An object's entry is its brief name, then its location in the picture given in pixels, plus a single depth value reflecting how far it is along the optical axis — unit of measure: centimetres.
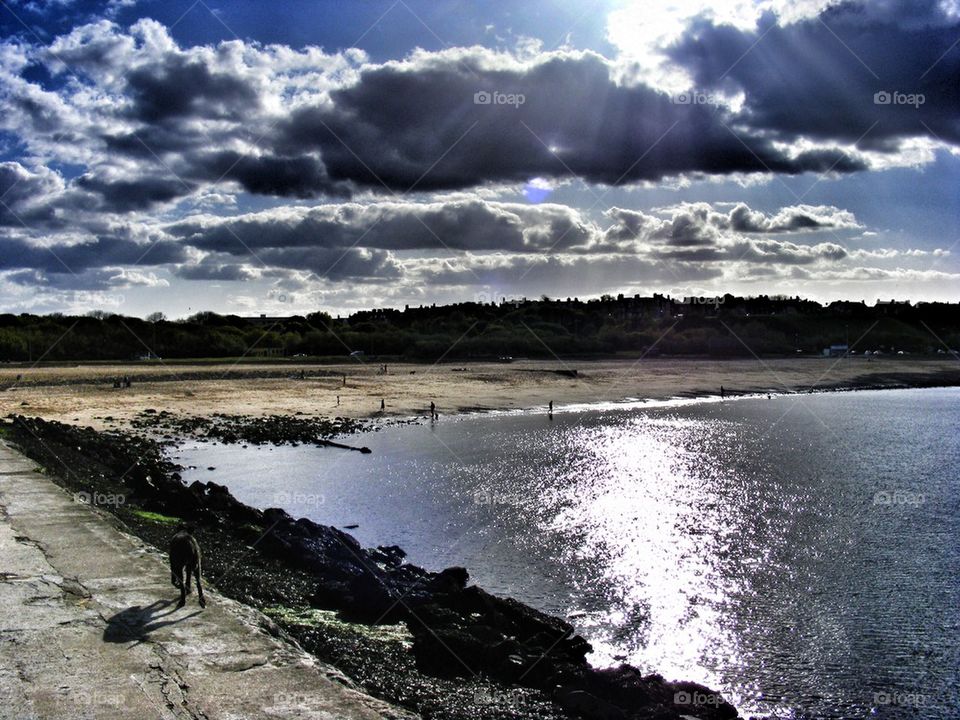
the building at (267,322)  17369
